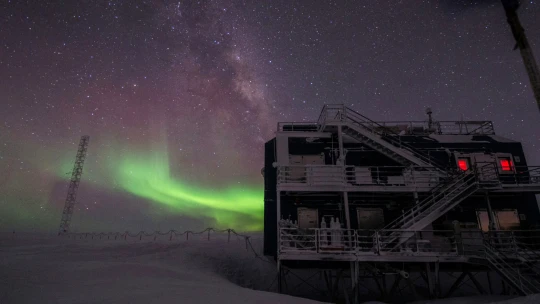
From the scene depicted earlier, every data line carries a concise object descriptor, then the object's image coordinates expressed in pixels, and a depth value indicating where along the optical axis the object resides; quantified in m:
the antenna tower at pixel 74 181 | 80.85
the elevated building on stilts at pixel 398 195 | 17.48
